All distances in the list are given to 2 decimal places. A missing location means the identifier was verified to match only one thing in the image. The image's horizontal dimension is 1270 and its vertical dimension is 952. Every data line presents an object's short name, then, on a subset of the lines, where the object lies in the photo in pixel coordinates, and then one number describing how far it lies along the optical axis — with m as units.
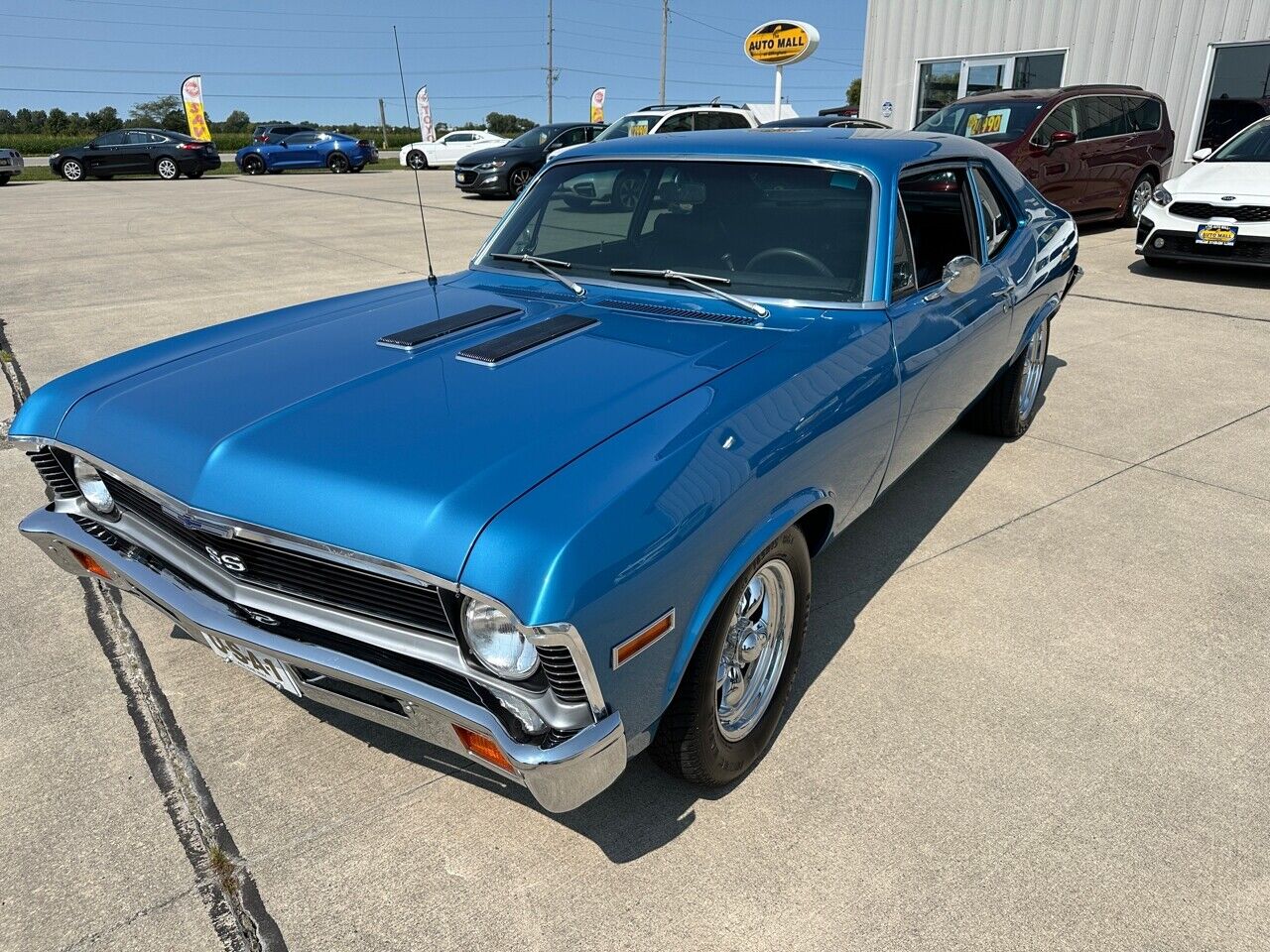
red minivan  10.69
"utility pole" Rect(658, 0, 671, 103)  50.19
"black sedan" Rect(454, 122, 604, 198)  17.25
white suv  14.59
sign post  18.95
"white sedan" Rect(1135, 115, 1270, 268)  8.14
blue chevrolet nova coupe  1.79
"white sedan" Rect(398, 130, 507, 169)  28.70
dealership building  13.27
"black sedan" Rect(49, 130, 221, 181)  24.20
